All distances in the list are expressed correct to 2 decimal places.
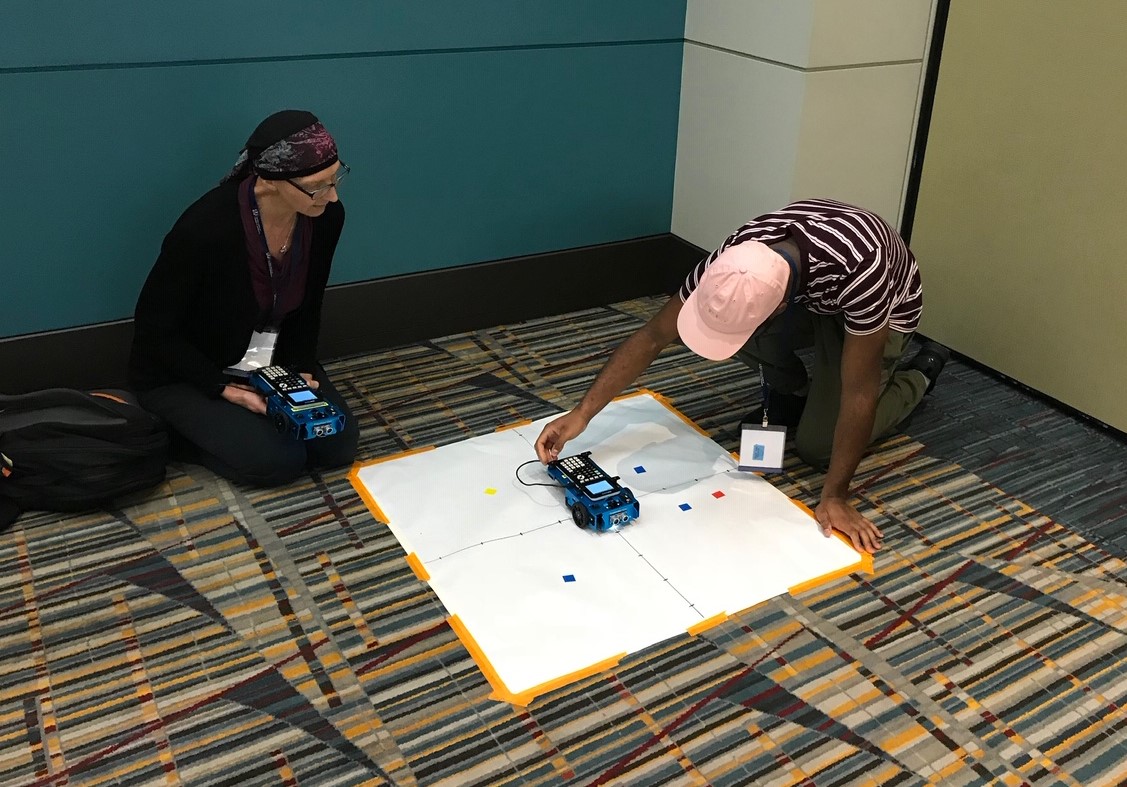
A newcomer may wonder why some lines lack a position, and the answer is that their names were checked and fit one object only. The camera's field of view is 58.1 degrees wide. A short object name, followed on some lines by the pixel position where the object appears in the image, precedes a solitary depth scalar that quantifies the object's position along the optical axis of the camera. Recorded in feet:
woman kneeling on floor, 7.68
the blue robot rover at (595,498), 7.61
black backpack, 7.56
